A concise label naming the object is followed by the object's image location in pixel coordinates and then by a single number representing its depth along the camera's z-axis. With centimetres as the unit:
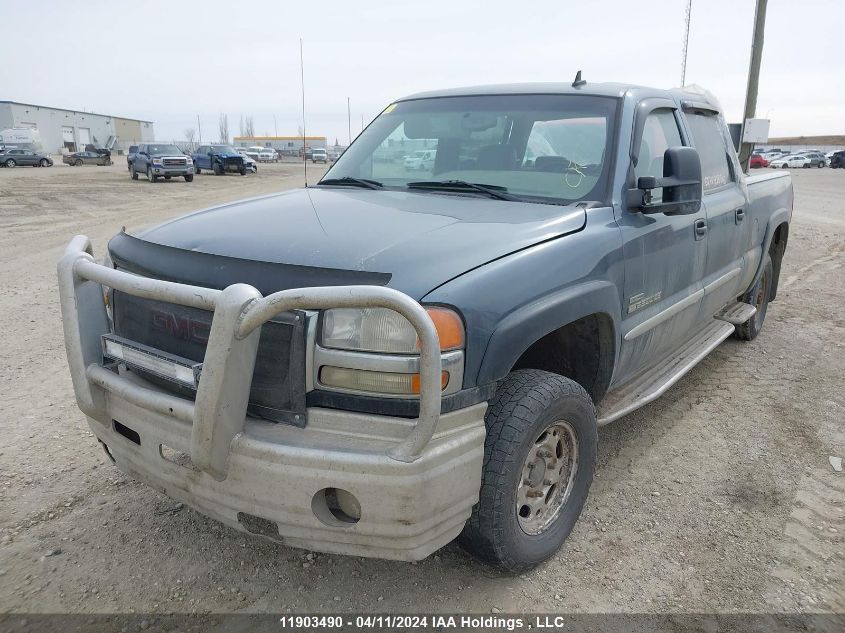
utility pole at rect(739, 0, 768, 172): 1388
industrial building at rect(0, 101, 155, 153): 6850
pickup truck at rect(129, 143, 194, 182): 2566
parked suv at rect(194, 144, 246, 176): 3253
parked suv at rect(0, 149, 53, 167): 3838
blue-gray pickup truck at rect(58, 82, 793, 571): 197
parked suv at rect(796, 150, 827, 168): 5175
